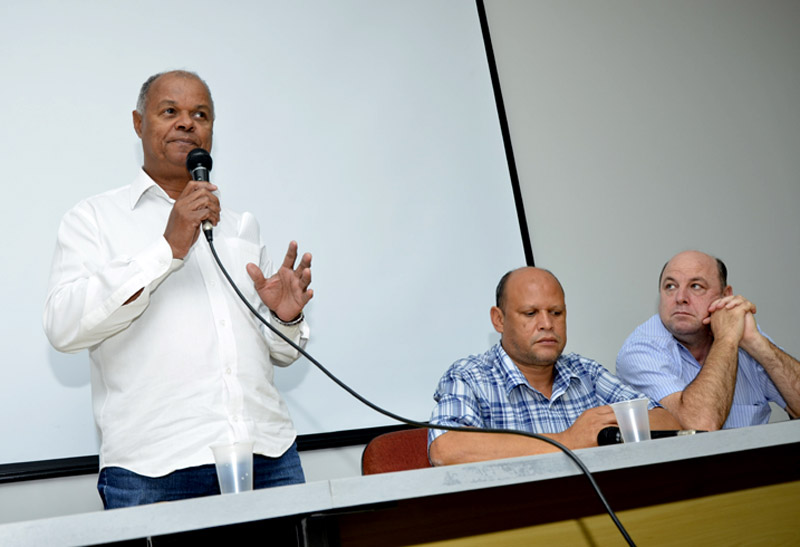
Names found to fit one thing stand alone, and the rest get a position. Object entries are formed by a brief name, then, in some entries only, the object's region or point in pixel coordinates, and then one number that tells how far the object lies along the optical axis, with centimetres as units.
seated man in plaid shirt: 181
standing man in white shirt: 143
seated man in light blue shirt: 207
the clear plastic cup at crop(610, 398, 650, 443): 127
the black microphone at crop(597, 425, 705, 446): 131
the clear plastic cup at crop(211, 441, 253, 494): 107
